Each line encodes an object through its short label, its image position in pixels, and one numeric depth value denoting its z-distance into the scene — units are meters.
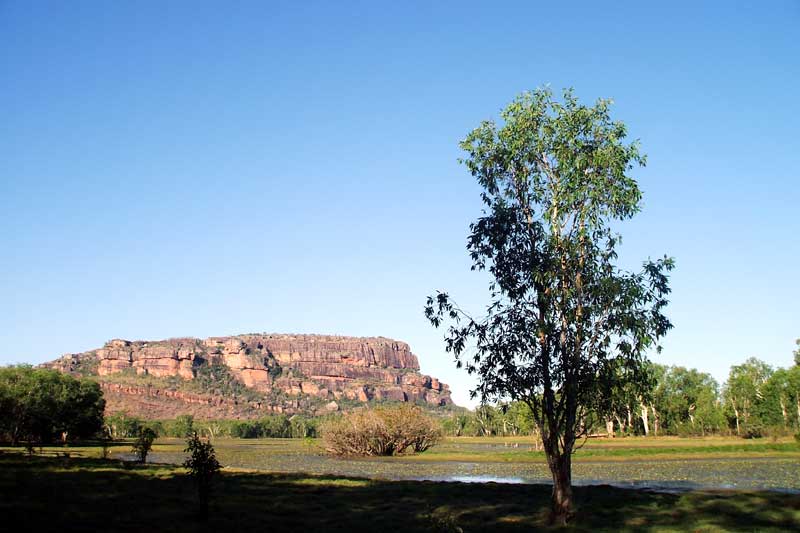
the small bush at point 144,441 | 52.62
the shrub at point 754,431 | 95.54
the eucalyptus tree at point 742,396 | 104.25
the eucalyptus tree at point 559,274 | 23.00
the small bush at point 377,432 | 77.56
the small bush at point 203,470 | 22.73
